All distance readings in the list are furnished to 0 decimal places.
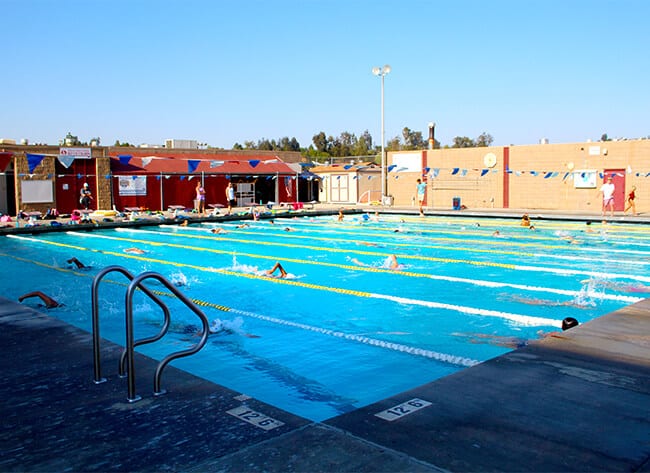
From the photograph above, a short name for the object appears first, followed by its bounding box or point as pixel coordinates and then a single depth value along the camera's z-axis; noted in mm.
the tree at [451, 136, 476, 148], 101950
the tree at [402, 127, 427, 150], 105375
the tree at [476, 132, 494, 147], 102188
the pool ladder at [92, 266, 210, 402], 4328
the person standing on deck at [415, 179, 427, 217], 27062
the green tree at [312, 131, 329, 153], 101188
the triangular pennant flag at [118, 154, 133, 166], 28019
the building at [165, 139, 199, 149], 40219
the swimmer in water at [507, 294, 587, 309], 9340
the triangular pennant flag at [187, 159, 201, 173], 28859
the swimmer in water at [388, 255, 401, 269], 12938
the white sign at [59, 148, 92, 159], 28484
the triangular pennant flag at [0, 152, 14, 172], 26328
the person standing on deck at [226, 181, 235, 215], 28469
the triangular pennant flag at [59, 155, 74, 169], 27500
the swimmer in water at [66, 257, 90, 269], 13523
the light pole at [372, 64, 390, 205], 34438
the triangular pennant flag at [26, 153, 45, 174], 25047
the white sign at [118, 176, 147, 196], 30547
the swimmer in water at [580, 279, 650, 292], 10382
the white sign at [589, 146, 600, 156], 28953
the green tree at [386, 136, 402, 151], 99938
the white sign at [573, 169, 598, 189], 29250
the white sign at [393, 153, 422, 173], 35906
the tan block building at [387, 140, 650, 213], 28375
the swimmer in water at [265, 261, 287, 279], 12000
